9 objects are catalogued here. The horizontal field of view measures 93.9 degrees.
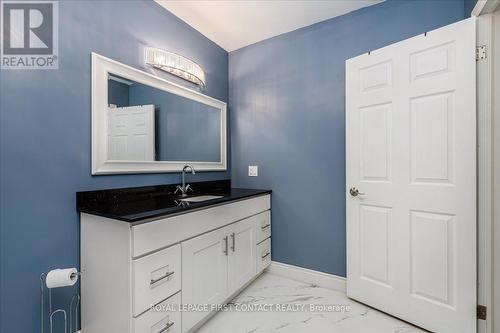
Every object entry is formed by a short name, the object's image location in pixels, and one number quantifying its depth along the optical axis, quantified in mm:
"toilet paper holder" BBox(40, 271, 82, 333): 1253
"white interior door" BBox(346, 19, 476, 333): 1421
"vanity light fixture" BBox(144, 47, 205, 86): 1798
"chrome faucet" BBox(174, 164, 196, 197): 2025
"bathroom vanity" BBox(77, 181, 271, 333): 1167
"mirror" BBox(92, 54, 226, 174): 1508
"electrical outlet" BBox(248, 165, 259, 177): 2547
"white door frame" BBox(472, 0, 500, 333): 1353
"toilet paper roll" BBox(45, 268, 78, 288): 1155
